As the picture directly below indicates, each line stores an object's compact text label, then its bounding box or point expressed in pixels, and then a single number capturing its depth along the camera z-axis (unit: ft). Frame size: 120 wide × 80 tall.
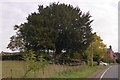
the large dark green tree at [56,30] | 88.40
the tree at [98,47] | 126.42
